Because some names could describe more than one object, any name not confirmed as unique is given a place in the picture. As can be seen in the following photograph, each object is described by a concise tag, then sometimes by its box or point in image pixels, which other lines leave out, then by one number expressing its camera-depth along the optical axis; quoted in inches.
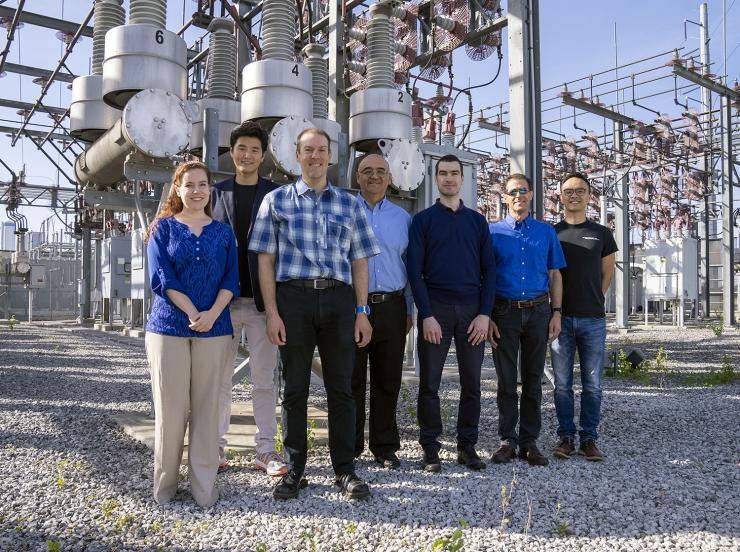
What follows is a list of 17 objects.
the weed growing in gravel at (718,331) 477.1
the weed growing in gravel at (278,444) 141.7
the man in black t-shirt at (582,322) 147.6
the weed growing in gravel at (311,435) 151.4
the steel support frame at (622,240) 581.9
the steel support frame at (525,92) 239.5
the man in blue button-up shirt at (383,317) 133.3
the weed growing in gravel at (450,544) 86.1
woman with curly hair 112.7
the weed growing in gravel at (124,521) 101.4
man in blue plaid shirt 115.3
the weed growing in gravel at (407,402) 191.8
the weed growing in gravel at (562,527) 101.6
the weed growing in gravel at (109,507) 107.2
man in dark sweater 135.9
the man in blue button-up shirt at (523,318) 142.6
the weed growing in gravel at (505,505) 101.5
